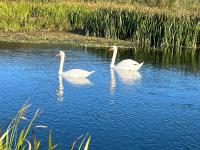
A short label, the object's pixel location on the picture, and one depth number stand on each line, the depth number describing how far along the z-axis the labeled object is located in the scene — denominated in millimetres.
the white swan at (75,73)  16031
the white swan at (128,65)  18078
